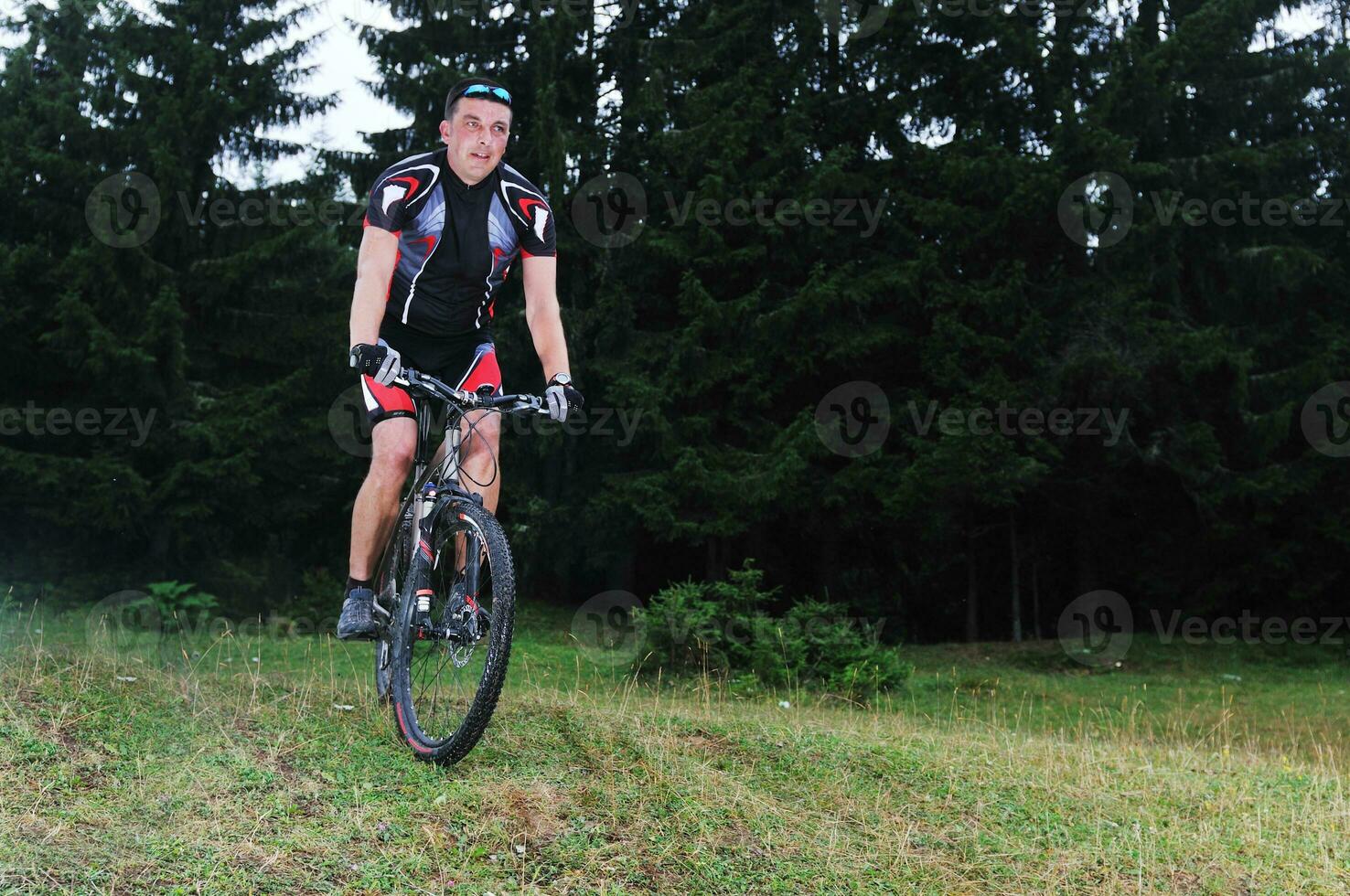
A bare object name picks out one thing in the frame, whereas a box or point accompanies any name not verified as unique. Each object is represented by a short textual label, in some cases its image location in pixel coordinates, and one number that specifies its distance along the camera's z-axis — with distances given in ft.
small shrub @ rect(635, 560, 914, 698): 32.99
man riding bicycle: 16.22
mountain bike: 14.66
